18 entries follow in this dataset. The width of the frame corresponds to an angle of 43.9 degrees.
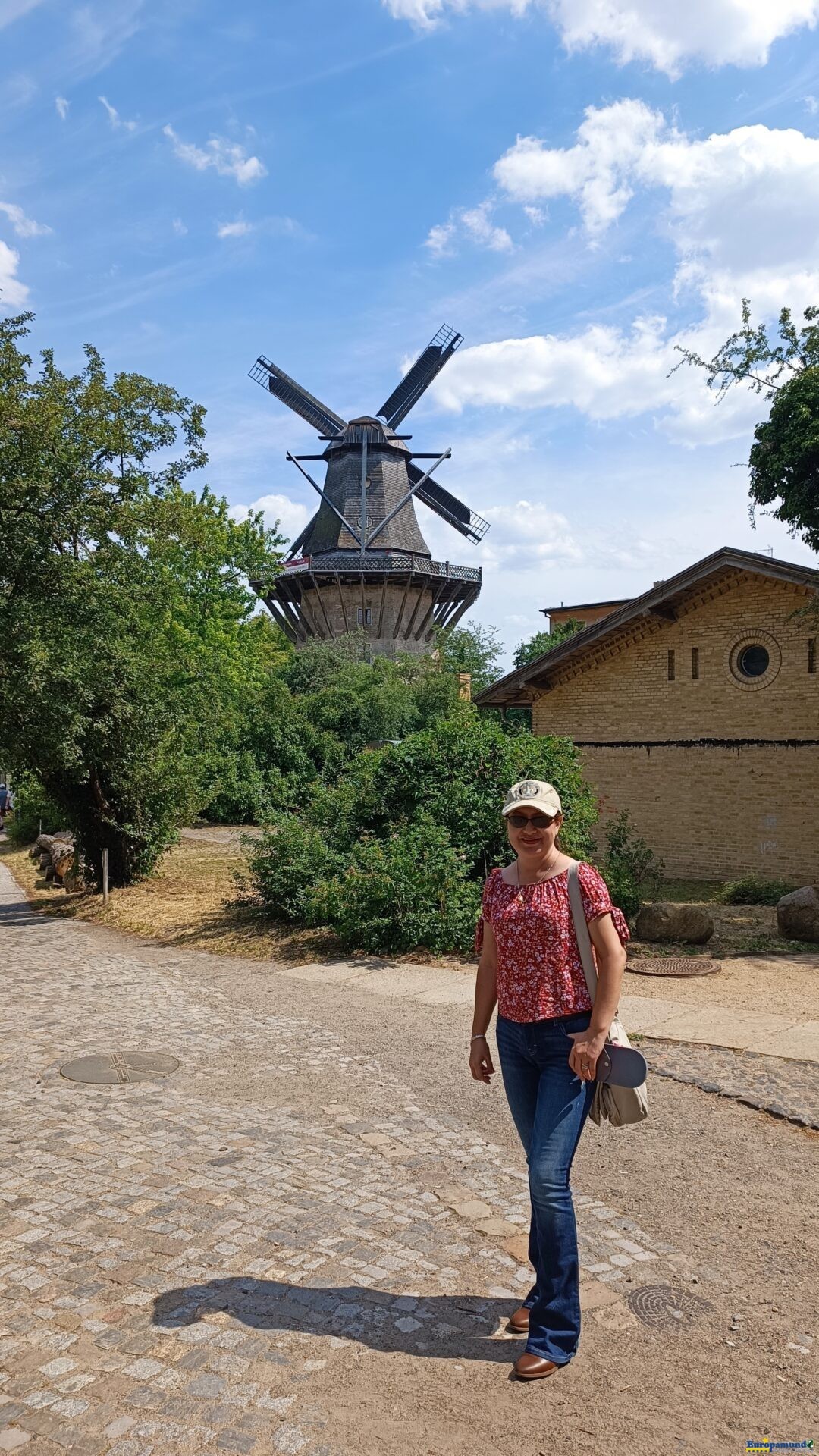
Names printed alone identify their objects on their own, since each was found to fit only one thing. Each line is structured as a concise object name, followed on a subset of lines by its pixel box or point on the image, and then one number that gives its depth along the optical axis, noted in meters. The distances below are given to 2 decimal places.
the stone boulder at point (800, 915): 12.98
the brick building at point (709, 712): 18.23
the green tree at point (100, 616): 14.13
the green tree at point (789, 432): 15.30
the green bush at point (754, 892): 16.83
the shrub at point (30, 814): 21.30
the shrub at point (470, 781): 12.73
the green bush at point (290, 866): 13.05
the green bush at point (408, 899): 11.77
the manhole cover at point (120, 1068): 7.29
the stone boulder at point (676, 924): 12.51
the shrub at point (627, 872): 13.01
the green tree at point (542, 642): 51.31
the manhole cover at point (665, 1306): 3.96
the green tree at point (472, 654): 48.12
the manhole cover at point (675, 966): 10.94
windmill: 51.38
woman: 3.64
